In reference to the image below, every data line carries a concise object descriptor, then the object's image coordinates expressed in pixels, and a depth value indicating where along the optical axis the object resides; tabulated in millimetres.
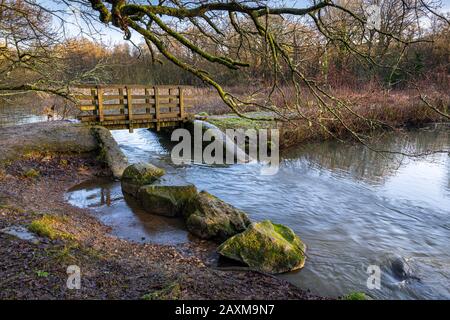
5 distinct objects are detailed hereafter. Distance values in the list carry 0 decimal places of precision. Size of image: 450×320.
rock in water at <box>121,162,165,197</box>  8150
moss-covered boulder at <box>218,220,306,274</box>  4945
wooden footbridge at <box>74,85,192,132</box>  12625
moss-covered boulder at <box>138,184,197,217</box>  6949
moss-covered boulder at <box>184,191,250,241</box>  5957
